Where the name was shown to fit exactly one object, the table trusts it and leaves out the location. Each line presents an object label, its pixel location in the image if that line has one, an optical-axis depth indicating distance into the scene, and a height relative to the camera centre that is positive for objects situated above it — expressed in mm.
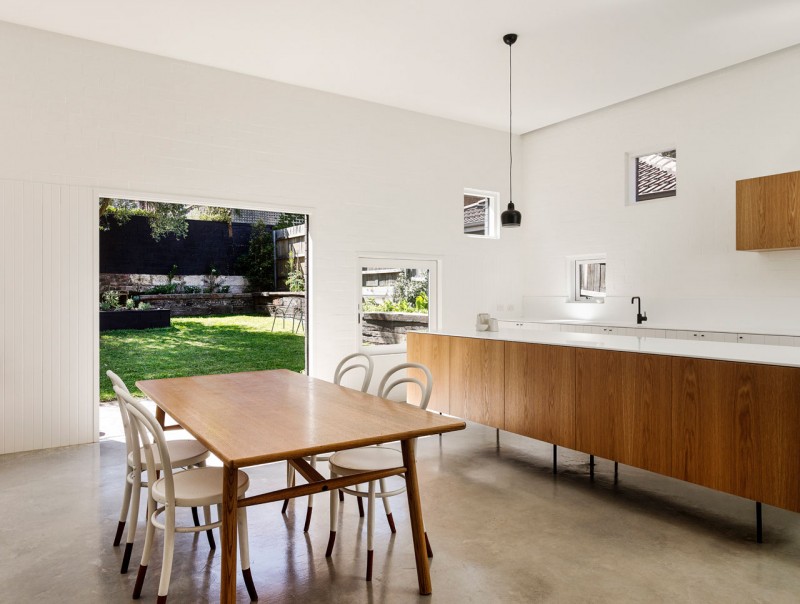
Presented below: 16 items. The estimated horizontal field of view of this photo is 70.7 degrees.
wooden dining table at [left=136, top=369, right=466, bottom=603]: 1841 -483
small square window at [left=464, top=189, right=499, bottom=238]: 7190 +1058
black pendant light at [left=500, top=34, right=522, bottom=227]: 4531 +655
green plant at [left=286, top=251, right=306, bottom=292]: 9578 +334
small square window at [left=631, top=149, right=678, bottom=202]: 5902 +1301
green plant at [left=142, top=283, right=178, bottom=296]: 8641 +141
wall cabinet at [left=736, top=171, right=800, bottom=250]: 4480 +689
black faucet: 5844 -228
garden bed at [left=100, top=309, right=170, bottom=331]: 8211 -312
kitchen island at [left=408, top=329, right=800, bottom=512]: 2572 -593
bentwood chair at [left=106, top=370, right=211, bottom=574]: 2461 -757
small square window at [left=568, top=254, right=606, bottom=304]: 6627 +216
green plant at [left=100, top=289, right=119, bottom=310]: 8234 -24
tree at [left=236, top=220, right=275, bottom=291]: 9492 +635
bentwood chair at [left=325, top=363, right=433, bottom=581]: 2484 -747
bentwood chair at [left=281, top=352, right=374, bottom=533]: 2840 -882
